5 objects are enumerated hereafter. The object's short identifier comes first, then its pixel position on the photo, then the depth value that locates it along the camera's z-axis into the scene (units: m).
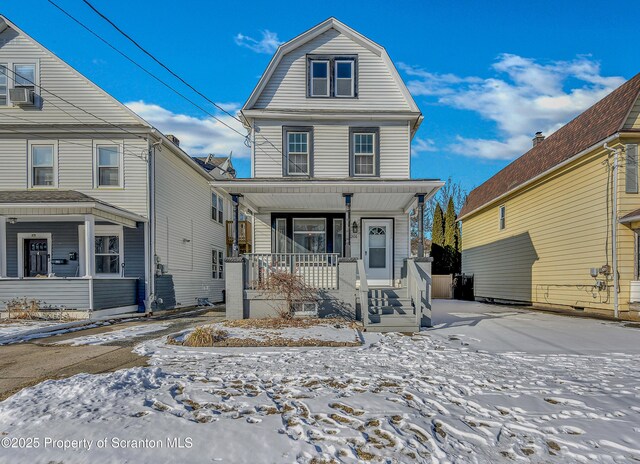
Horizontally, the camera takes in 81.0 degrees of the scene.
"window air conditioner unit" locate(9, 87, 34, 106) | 11.65
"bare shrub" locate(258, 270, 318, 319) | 8.68
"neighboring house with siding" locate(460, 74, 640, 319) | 9.75
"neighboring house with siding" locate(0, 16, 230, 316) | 11.79
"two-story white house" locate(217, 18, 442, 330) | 11.48
